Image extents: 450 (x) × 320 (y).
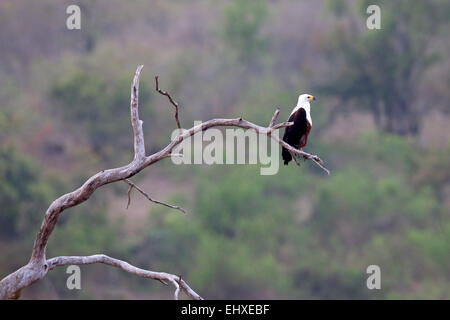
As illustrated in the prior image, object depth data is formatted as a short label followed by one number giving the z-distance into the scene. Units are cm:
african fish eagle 1535
